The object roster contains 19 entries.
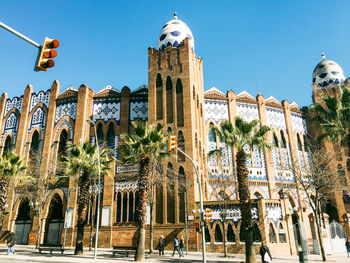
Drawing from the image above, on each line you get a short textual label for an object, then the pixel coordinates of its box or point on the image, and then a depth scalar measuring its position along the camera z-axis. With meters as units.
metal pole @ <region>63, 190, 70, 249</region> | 26.41
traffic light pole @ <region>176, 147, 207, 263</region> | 14.23
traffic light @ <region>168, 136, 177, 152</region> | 13.36
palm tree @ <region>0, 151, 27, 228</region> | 21.55
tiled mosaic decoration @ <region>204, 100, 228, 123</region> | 31.26
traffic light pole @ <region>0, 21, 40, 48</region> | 6.50
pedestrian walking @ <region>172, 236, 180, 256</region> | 20.99
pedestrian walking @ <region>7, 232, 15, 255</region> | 18.73
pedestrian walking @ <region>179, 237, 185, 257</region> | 19.89
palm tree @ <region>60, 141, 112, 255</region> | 19.73
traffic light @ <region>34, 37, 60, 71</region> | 6.91
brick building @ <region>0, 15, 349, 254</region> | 23.69
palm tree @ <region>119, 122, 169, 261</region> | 17.30
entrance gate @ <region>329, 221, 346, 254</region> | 23.25
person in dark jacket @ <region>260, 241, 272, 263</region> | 11.63
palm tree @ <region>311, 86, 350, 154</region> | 18.22
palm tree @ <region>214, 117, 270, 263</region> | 15.82
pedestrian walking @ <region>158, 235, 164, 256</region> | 20.92
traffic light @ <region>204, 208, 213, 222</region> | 15.53
